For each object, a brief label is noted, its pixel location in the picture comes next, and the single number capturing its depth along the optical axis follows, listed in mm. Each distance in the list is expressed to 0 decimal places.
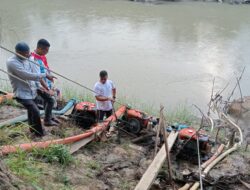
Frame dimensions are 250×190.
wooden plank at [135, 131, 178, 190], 3547
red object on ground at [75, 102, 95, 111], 5498
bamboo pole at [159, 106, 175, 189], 3244
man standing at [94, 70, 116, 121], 5832
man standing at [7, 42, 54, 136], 4395
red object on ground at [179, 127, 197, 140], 4910
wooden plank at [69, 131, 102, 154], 4473
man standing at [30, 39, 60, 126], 4895
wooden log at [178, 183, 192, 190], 4121
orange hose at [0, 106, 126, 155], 3537
